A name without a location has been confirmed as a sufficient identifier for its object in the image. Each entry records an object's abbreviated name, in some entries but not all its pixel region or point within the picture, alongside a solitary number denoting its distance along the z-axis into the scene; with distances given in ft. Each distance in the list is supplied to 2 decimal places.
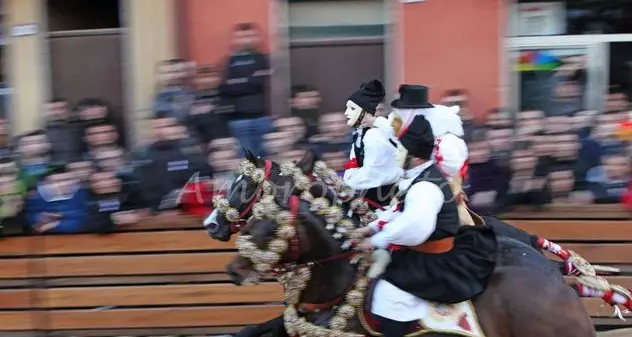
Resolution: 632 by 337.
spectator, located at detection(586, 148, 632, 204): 50.06
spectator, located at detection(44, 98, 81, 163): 55.47
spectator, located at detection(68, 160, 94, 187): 50.26
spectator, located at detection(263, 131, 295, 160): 51.47
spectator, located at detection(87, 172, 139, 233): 49.75
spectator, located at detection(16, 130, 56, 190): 50.96
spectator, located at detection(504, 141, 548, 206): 49.78
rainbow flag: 64.13
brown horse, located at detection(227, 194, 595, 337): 32.30
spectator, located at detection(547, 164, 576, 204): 50.14
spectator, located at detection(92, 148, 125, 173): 51.13
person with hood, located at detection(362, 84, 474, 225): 35.37
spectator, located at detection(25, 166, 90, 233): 49.93
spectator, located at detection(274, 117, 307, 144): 52.37
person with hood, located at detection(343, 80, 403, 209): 41.23
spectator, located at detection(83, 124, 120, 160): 53.31
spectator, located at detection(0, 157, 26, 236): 49.70
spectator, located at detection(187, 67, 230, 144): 54.90
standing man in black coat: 55.47
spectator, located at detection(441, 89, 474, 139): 54.49
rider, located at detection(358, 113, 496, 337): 31.53
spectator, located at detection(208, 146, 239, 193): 50.11
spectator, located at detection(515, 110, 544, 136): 52.14
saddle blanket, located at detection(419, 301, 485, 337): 32.40
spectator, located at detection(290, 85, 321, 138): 57.82
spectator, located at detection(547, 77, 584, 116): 56.44
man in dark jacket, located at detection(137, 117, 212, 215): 50.60
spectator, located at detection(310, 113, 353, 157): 51.75
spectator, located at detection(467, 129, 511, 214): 49.85
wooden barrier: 50.67
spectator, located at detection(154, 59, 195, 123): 56.59
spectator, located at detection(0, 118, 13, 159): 52.95
